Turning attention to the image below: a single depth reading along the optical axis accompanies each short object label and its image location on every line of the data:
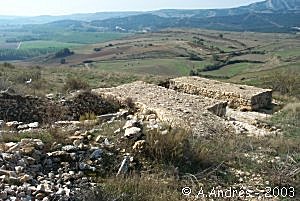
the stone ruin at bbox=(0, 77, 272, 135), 11.29
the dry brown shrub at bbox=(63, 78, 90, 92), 19.34
